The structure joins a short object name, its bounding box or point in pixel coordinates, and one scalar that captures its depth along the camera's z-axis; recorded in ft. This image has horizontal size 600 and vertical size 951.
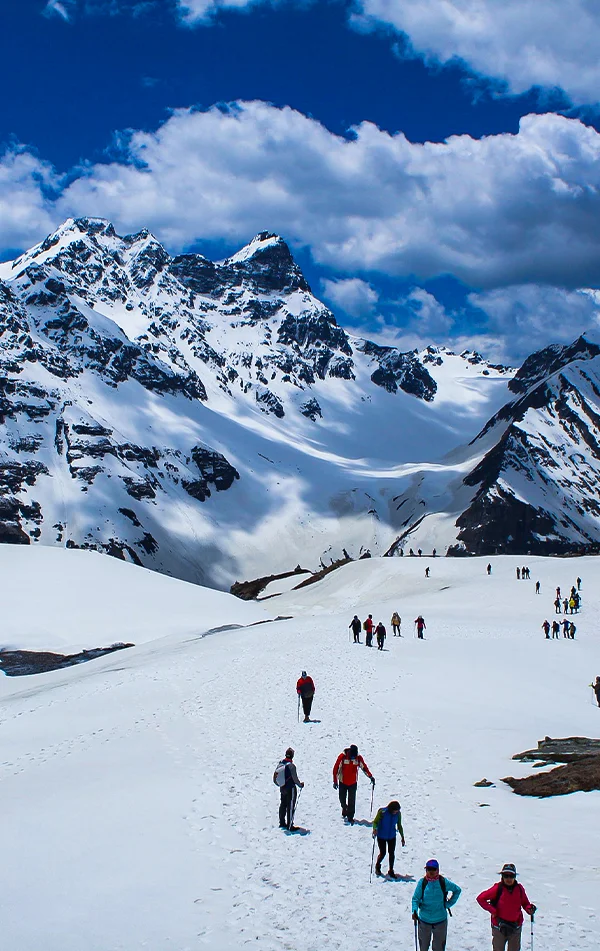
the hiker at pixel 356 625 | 123.24
